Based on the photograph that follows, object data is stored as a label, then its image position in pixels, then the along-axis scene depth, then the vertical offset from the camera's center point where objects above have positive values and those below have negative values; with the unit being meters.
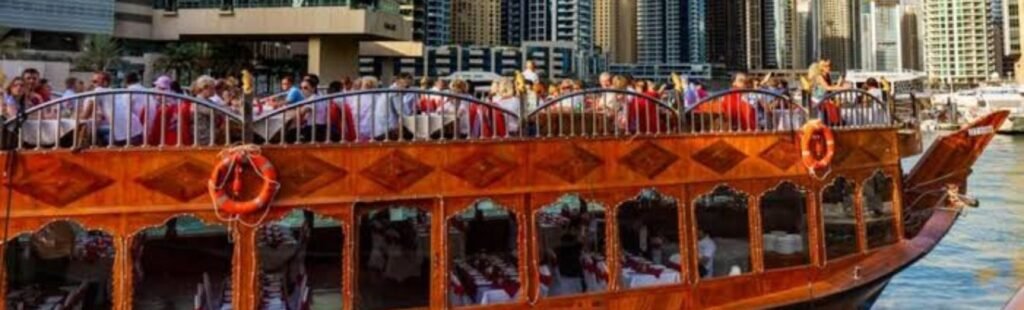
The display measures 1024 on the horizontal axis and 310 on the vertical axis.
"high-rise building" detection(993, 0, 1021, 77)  141.25 +24.50
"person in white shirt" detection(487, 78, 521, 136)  7.36 +0.67
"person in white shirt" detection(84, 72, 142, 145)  6.12 +0.41
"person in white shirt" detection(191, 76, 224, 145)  6.32 +0.38
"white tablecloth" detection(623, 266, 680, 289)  8.25 -1.13
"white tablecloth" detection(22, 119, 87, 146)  5.98 +0.32
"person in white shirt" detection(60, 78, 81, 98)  7.86 +0.88
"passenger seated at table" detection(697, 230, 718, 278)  8.74 -0.96
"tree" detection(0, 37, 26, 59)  50.69 +8.48
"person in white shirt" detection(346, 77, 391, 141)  6.81 +0.48
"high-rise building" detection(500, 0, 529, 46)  165.75 +31.03
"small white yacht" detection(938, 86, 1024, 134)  68.81 +6.09
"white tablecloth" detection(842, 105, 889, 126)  9.35 +0.60
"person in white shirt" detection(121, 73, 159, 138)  6.19 +0.52
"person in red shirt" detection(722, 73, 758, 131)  8.47 +0.60
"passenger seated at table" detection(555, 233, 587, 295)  8.80 -1.11
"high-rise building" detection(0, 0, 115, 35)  56.25 +11.53
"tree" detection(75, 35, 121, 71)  53.28 +7.83
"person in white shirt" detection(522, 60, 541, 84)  9.51 +1.18
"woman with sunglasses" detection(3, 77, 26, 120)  6.00 +0.58
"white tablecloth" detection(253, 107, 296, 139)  6.48 +0.38
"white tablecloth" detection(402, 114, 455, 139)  6.93 +0.40
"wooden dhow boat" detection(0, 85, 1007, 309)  6.19 -0.26
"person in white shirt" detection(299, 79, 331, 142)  6.62 +0.41
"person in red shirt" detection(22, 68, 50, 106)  6.58 +0.74
